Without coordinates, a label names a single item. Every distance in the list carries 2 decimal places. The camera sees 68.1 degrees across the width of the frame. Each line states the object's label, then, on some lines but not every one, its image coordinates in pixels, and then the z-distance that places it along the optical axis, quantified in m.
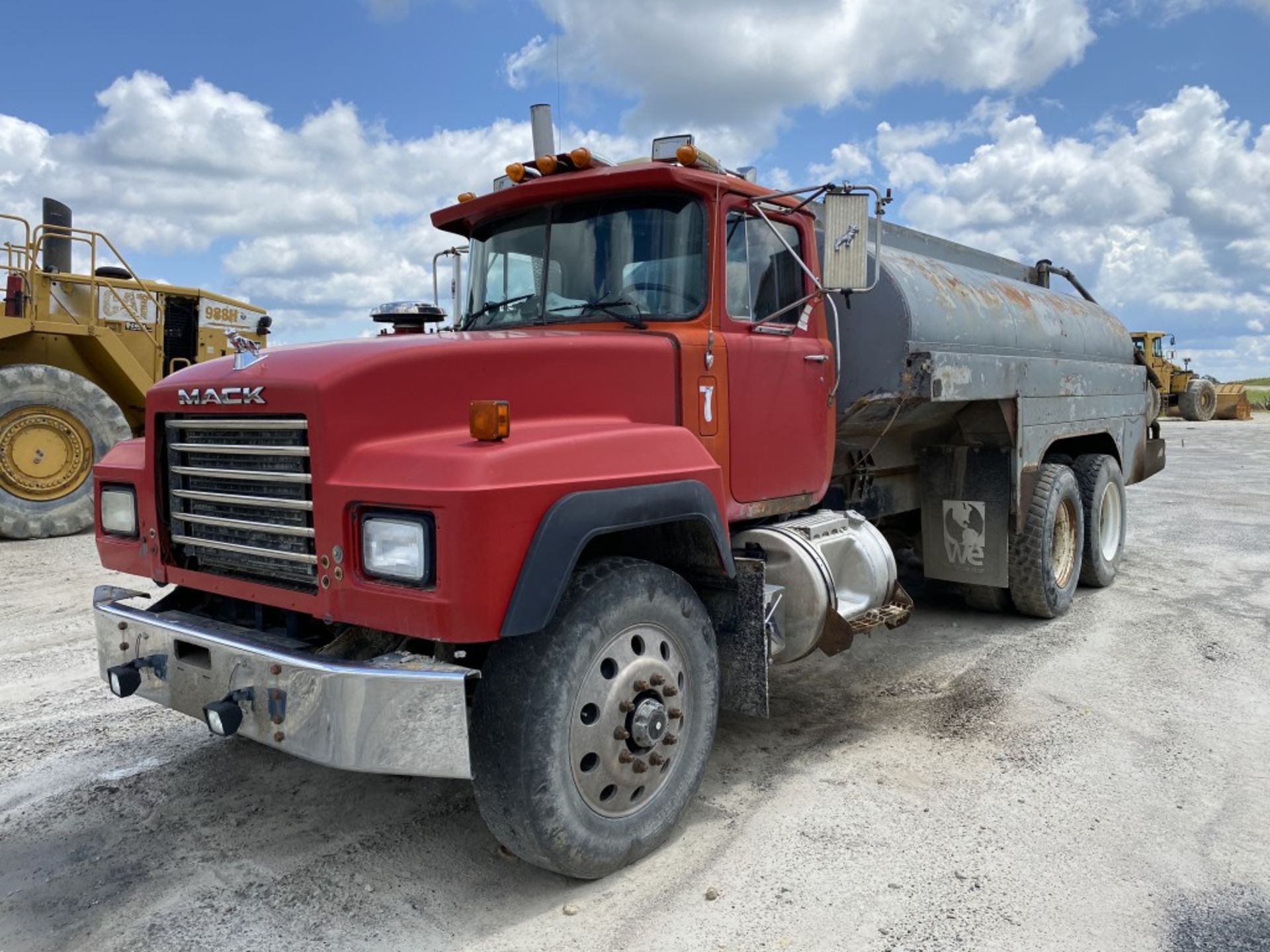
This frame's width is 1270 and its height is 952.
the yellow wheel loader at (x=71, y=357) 9.97
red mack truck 2.83
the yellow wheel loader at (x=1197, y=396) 33.27
